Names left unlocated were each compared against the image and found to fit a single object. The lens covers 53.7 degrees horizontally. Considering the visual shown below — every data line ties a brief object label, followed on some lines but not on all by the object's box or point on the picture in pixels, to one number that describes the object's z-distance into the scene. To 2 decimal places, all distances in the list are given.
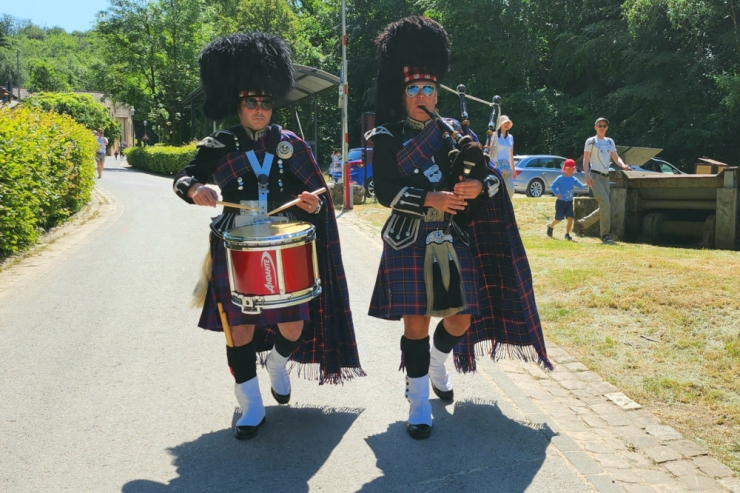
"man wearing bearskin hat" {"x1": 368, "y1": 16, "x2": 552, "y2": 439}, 3.90
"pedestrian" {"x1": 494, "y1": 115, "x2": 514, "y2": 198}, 11.05
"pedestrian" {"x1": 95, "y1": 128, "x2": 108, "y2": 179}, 27.03
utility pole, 16.27
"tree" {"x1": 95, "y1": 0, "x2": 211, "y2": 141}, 42.19
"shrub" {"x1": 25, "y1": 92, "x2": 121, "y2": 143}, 51.50
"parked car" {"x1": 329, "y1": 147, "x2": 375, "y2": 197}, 20.95
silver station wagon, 23.09
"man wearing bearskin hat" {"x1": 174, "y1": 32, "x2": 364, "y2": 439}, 3.99
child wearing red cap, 11.20
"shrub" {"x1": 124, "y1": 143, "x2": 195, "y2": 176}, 30.83
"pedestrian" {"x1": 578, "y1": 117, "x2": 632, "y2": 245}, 10.84
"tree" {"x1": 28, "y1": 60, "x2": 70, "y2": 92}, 83.25
